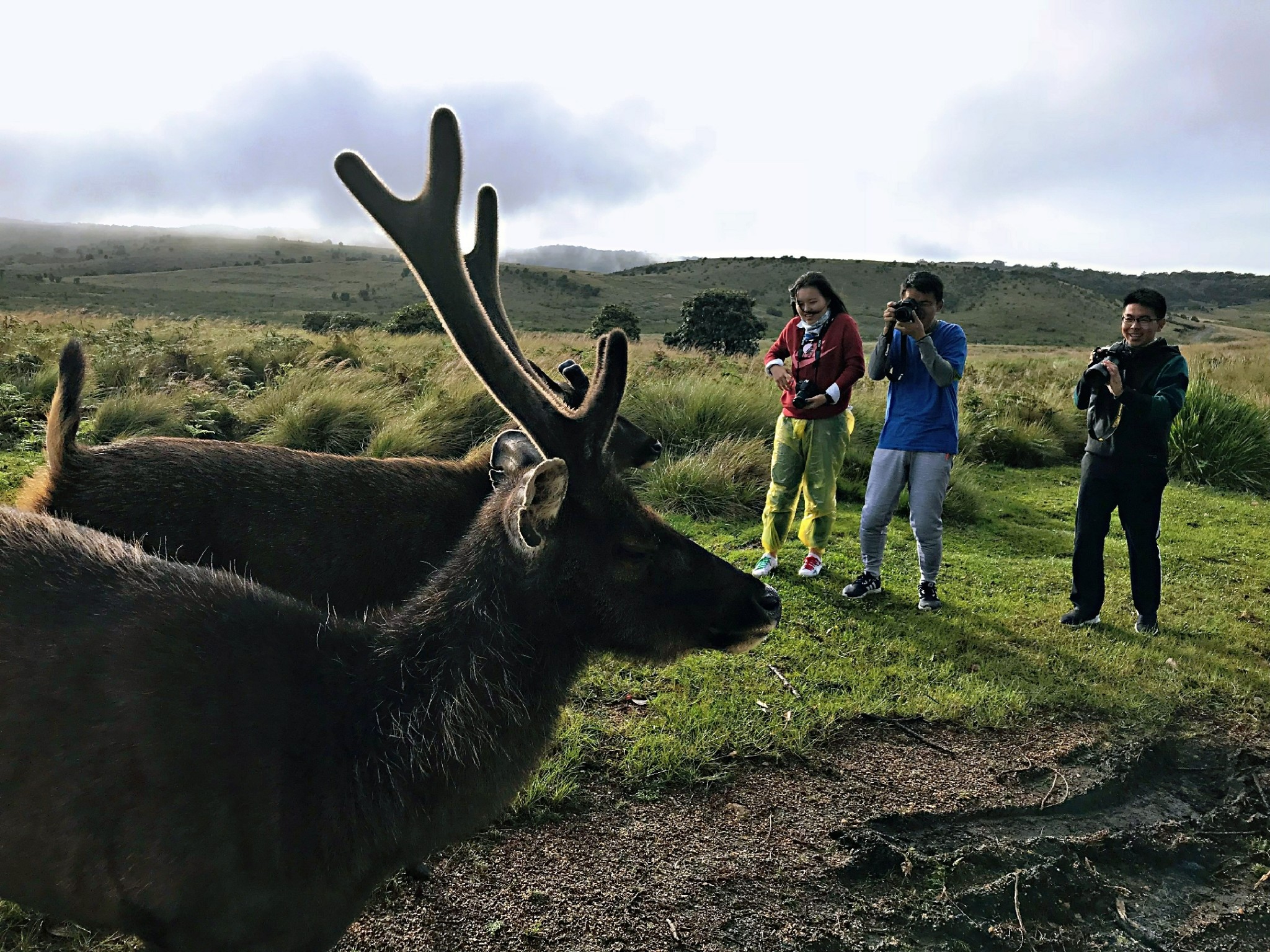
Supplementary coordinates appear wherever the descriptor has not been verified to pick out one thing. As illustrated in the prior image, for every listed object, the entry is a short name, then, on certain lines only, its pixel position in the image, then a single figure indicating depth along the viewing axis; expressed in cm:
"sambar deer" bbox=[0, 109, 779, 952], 204
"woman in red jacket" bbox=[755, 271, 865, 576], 640
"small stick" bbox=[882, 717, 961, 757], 434
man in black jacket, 548
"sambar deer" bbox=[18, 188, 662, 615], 360
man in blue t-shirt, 583
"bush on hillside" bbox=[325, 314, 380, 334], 3059
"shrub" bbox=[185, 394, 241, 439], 973
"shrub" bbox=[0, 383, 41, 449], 888
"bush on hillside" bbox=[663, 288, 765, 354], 4553
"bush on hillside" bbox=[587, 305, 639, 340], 3706
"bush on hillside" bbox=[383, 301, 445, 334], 2808
